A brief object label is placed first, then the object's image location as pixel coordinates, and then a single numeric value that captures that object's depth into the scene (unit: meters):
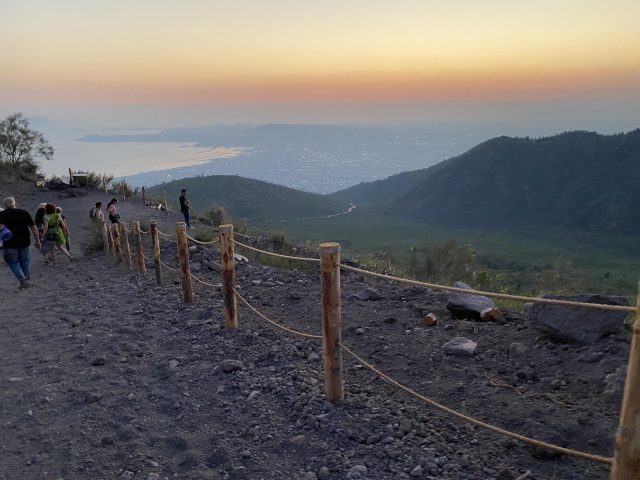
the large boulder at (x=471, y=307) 6.05
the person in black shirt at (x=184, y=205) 17.22
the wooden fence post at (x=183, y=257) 7.30
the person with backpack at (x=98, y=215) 14.16
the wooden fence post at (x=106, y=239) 12.96
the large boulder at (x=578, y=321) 4.77
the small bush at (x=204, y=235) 13.88
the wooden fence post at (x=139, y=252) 10.11
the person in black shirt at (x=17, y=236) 8.81
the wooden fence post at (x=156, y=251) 8.80
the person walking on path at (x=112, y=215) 14.00
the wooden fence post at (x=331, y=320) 3.89
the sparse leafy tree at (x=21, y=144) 27.58
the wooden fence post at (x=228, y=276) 5.87
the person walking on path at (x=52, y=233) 11.45
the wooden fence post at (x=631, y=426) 2.10
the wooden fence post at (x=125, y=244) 11.16
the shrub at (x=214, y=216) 20.88
